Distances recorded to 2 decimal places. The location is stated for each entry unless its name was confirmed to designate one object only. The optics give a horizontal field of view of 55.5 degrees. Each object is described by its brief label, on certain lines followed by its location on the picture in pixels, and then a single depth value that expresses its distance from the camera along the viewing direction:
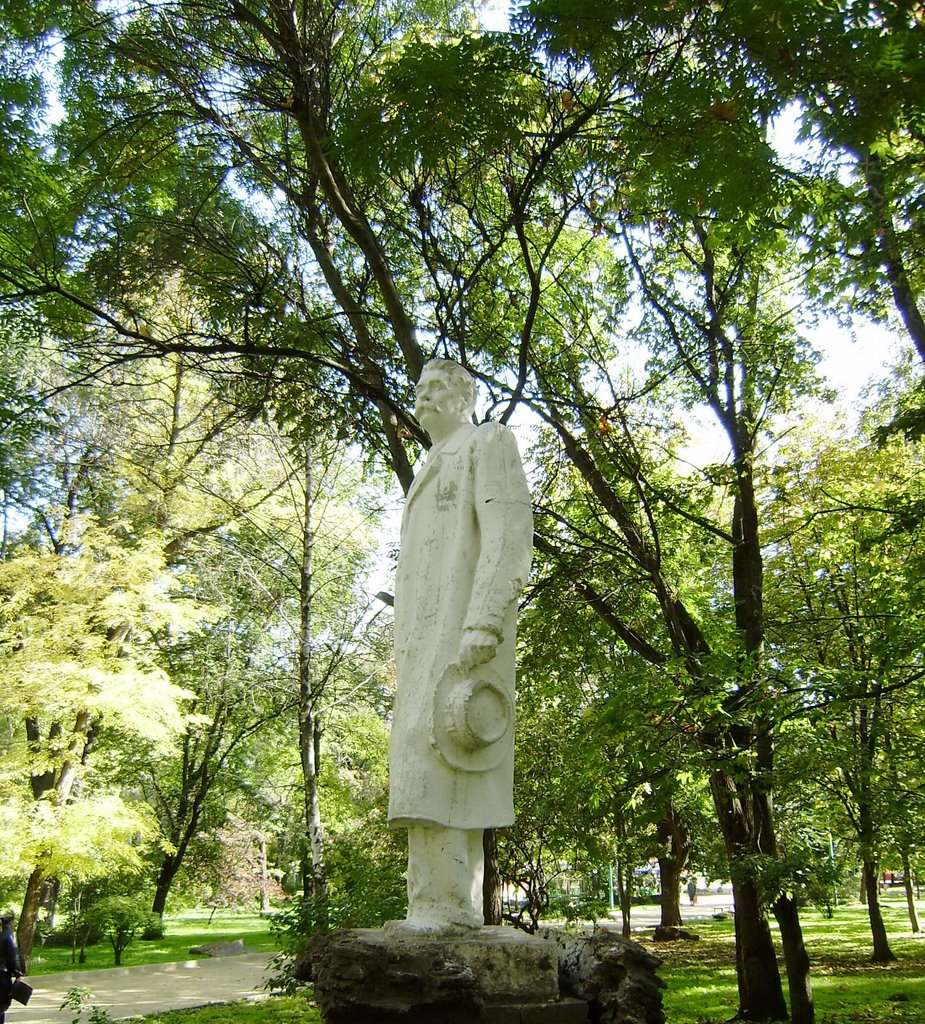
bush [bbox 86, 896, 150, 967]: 16.80
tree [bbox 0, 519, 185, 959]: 12.81
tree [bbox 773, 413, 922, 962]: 7.39
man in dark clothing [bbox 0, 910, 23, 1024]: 9.16
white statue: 3.41
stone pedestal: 2.71
